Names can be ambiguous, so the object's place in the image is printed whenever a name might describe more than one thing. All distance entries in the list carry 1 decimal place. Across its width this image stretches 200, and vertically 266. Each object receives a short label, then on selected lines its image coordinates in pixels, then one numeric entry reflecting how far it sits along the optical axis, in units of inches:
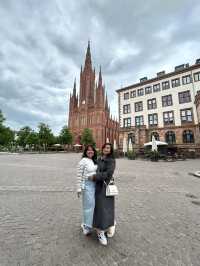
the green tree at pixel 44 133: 2010.3
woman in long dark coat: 106.7
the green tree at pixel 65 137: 2322.0
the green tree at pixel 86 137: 2248.0
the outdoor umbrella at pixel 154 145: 749.9
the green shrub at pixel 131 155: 895.1
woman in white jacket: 110.5
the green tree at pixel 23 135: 2511.1
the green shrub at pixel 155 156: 749.9
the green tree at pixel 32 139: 2141.4
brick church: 2746.1
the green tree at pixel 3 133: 1716.3
